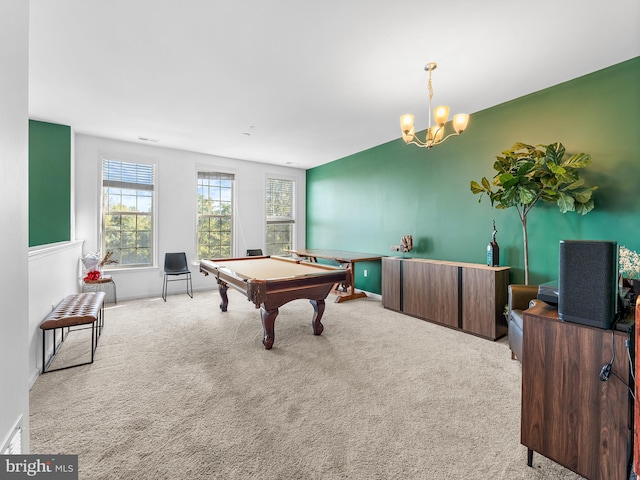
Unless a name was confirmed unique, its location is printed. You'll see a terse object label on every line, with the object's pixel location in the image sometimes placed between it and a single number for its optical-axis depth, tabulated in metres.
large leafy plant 2.58
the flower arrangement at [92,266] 4.26
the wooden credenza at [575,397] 1.16
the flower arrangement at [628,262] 2.15
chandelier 2.48
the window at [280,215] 6.68
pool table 2.72
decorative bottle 3.37
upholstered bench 2.42
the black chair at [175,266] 5.09
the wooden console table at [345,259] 4.69
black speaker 1.19
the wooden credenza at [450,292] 3.19
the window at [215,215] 5.83
